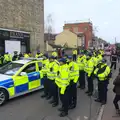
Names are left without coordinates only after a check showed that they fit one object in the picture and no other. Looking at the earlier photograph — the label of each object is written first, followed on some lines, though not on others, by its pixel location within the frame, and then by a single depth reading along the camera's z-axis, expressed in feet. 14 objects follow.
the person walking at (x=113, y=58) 29.79
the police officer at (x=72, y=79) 12.30
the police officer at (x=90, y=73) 16.29
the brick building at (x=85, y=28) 130.03
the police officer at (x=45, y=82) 14.84
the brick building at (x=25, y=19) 39.81
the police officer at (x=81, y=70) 18.33
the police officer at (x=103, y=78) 13.53
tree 124.64
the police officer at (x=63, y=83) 11.19
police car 13.54
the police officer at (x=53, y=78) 13.31
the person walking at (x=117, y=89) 11.44
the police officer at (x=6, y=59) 25.63
